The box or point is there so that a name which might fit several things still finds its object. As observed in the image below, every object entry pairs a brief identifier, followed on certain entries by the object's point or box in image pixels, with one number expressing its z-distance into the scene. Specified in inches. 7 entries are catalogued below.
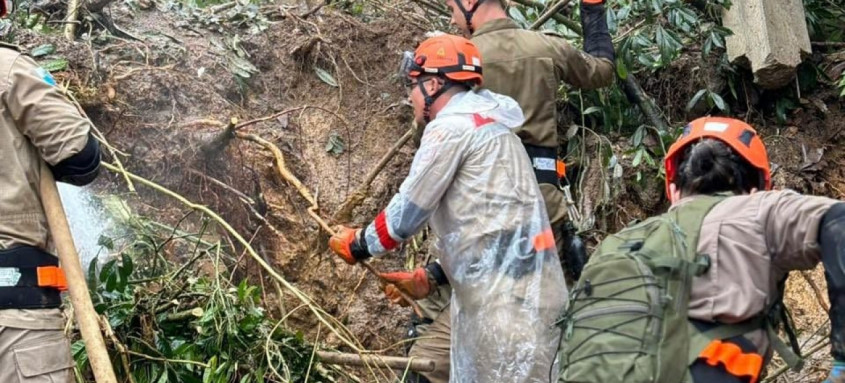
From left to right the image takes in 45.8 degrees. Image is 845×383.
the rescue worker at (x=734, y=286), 97.3
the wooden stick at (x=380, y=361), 163.3
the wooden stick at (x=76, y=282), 126.7
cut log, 219.8
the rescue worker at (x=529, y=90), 171.0
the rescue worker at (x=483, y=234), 145.2
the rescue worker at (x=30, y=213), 124.2
